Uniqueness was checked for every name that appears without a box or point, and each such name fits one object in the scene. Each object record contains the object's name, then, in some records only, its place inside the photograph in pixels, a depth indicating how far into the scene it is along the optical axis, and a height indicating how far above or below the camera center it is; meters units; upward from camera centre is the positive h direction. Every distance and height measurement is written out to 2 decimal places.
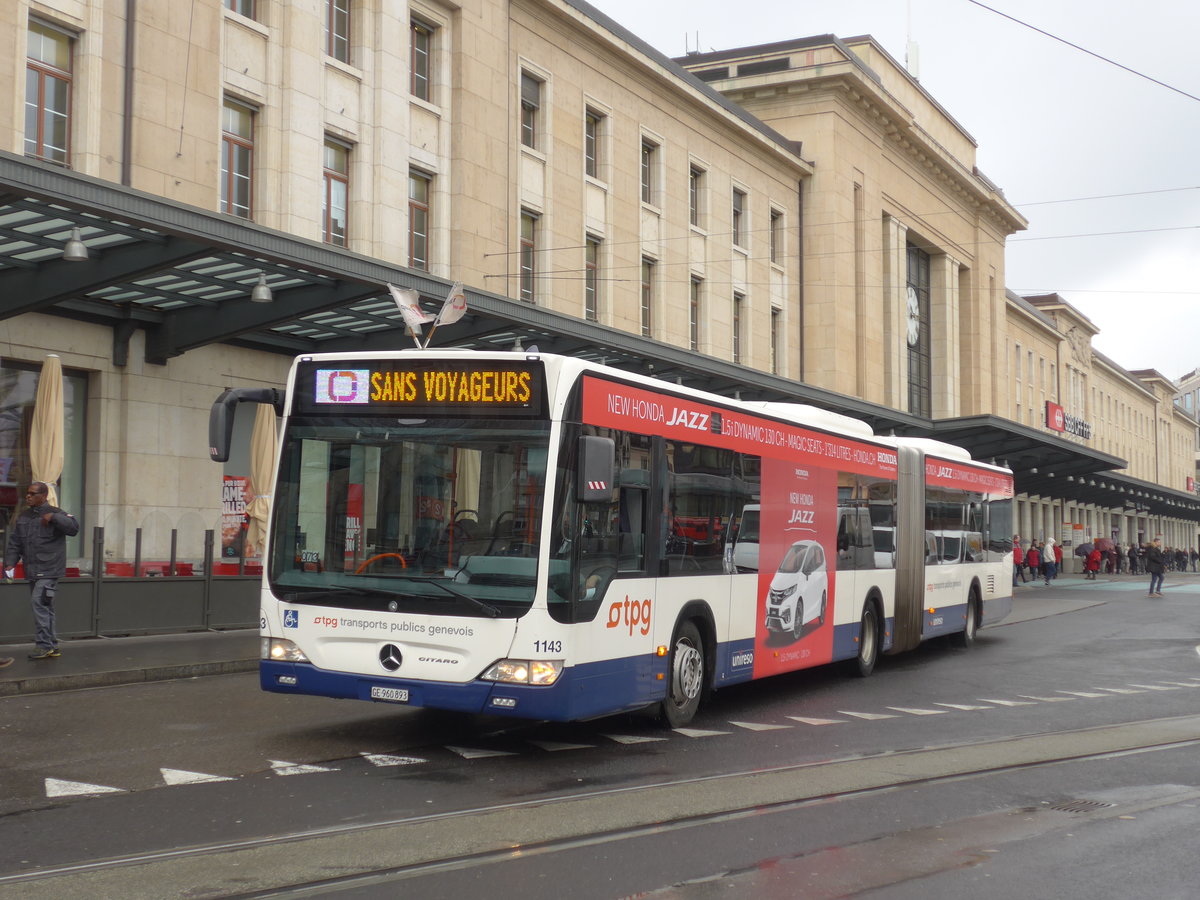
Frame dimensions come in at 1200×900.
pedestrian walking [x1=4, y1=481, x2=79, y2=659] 13.62 -0.26
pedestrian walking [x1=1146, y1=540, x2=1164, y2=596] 38.72 -0.87
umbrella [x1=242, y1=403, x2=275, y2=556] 19.47 +0.88
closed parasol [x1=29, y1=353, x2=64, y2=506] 17.11 +1.28
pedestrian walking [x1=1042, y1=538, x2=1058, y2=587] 47.60 -0.89
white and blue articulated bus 8.81 -0.05
